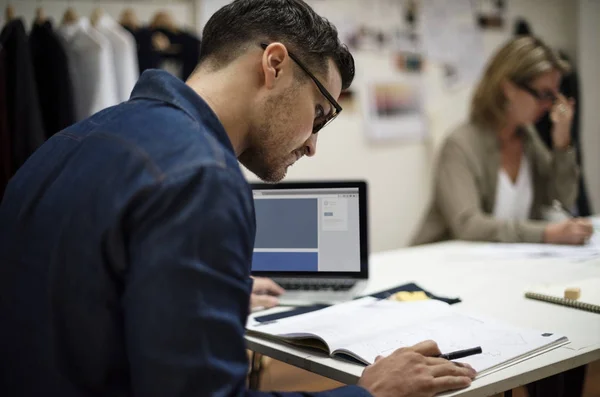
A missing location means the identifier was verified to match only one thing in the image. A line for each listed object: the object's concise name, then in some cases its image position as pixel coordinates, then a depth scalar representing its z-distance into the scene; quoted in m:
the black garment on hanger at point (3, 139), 2.37
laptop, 1.66
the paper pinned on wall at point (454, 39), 3.82
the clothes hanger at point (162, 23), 2.81
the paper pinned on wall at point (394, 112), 3.64
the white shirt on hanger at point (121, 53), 2.62
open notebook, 1.20
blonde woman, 2.71
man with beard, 0.76
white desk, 1.17
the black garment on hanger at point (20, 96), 2.40
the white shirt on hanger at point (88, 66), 2.56
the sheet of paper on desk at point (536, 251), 2.15
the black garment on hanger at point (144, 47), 2.71
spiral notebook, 1.52
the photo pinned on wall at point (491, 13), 4.02
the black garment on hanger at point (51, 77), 2.51
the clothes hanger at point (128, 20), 2.74
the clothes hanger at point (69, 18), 2.63
